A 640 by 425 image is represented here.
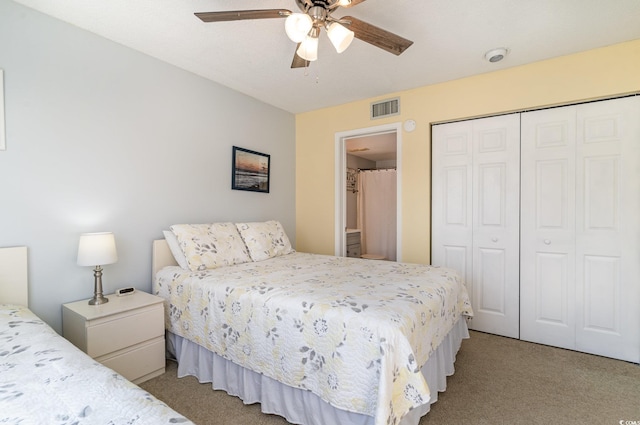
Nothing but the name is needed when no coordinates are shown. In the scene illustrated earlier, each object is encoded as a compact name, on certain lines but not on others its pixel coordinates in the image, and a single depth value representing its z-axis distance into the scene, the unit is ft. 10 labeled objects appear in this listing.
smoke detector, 8.12
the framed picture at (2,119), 6.09
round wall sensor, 10.87
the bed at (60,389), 2.51
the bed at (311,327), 4.40
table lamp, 6.55
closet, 8.01
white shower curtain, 18.25
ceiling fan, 5.06
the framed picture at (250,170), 10.89
